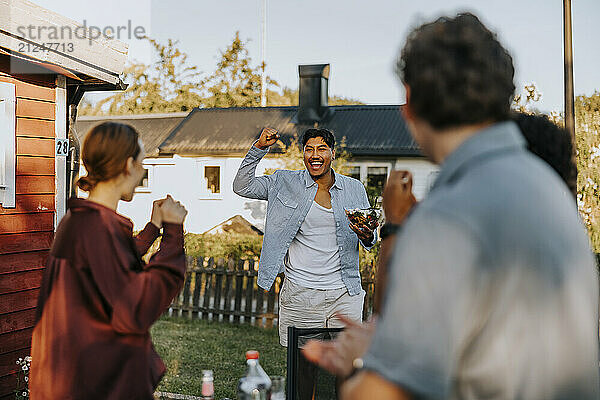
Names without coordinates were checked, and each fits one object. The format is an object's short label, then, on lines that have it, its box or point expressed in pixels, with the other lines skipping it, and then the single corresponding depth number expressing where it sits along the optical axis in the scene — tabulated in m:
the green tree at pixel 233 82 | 33.62
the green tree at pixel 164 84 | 33.38
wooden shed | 5.05
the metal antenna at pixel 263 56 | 31.98
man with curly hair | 1.07
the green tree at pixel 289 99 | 38.28
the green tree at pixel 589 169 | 12.62
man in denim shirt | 4.66
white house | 21.03
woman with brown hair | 2.14
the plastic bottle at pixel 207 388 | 2.58
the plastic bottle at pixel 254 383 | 2.52
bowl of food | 4.07
